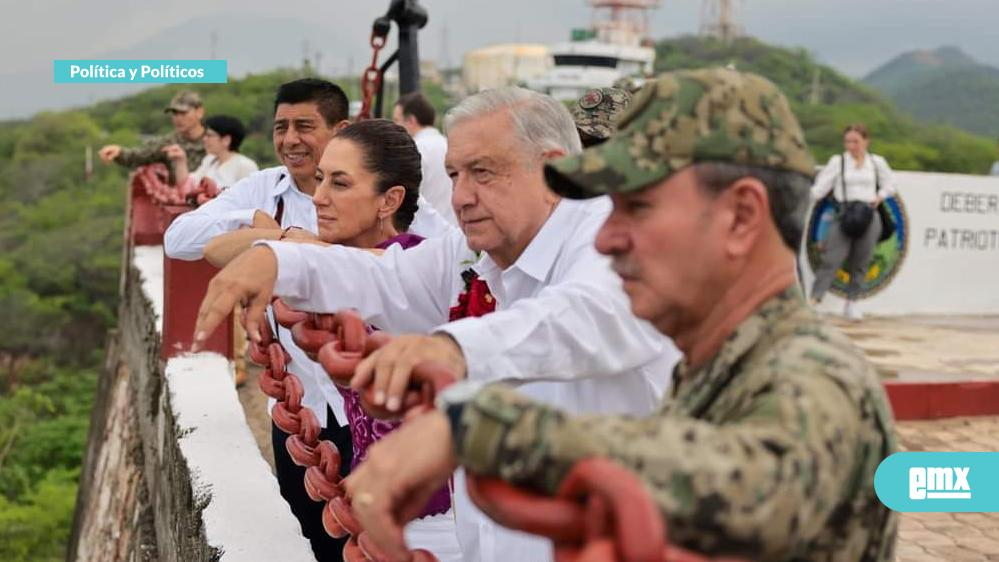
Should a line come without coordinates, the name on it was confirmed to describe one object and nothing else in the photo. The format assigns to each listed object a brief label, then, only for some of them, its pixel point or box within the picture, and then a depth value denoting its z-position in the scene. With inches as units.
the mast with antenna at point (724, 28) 4379.9
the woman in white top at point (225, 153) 281.4
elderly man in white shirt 74.0
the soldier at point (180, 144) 327.3
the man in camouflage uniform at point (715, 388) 40.4
